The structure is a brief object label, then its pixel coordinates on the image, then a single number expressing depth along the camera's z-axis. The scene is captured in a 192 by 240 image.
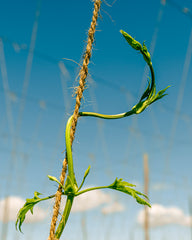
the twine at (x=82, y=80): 0.50
